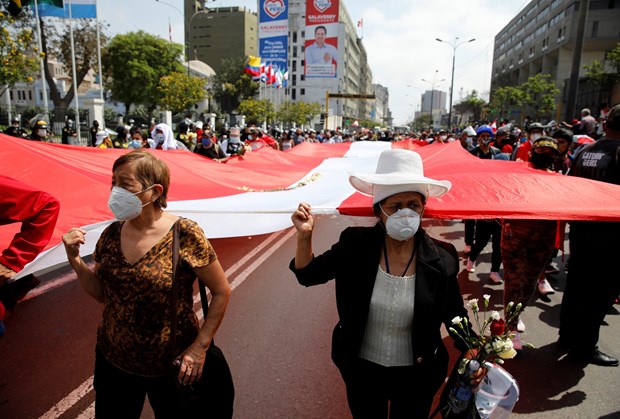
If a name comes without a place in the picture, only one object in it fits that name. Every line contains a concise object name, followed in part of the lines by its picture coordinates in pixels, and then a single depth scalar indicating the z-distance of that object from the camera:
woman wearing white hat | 2.07
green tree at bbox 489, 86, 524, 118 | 50.88
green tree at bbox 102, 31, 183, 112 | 49.91
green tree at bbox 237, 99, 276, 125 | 43.88
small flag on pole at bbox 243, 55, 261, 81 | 41.56
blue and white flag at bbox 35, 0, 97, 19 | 21.30
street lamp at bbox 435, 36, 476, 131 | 44.81
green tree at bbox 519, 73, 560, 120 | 46.31
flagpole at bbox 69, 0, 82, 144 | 21.90
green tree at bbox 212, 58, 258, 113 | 72.00
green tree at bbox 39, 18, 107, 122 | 34.16
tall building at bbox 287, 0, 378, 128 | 88.31
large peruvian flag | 2.80
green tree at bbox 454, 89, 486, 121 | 72.74
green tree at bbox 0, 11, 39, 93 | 13.54
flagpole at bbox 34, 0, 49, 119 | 19.81
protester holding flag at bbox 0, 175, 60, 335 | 2.30
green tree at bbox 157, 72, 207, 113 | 33.16
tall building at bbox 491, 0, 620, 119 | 49.91
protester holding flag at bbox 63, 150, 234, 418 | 2.05
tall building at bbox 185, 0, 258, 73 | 113.50
